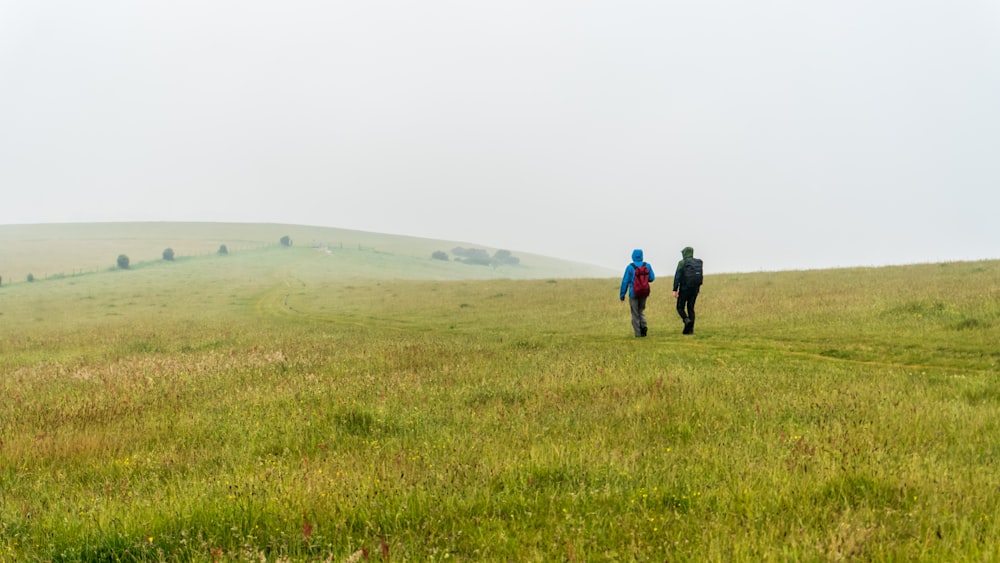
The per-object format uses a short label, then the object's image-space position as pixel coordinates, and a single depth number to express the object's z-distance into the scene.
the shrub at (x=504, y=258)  172.02
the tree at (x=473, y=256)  162.25
